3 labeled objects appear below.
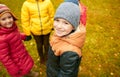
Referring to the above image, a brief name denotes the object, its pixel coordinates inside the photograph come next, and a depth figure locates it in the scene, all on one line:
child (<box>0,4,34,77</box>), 1.45
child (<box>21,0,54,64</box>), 1.72
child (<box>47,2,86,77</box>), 1.08
